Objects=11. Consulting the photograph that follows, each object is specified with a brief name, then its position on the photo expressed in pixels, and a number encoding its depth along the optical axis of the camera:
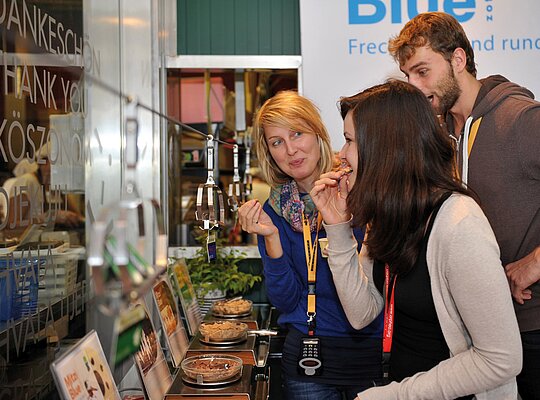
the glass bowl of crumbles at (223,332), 2.70
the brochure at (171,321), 2.37
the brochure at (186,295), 2.82
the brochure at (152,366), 1.92
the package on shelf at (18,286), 1.72
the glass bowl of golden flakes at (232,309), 3.35
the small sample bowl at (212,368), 2.13
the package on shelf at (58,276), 2.00
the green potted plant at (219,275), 3.86
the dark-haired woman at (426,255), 1.55
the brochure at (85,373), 1.37
